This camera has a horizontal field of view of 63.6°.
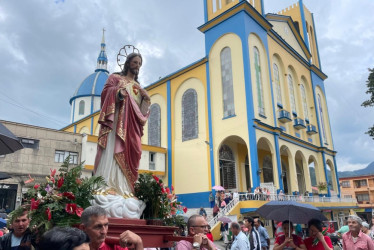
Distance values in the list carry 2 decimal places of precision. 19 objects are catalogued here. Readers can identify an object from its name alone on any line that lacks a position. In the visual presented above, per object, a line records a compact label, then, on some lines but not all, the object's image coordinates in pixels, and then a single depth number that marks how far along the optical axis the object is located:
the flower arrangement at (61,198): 2.94
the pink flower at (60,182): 3.16
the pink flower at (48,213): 2.89
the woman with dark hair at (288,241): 4.09
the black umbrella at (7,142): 3.58
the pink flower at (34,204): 3.04
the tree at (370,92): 20.25
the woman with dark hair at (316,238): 3.93
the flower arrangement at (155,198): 3.88
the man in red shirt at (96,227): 2.27
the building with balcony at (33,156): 16.95
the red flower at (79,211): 2.92
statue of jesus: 4.10
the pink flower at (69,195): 3.08
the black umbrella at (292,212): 5.04
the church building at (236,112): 18.67
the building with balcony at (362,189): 46.53
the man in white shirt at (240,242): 5.54
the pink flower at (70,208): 2.95
